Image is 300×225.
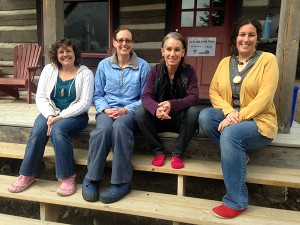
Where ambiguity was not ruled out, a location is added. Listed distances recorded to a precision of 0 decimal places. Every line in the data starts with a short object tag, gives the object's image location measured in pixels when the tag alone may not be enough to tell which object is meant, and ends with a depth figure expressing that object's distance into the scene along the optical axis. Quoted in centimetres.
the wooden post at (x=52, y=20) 304
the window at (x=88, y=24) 497
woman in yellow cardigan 185
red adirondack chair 424
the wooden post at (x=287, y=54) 228
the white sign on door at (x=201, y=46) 462
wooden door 452
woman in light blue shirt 202
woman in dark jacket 212
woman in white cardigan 212
